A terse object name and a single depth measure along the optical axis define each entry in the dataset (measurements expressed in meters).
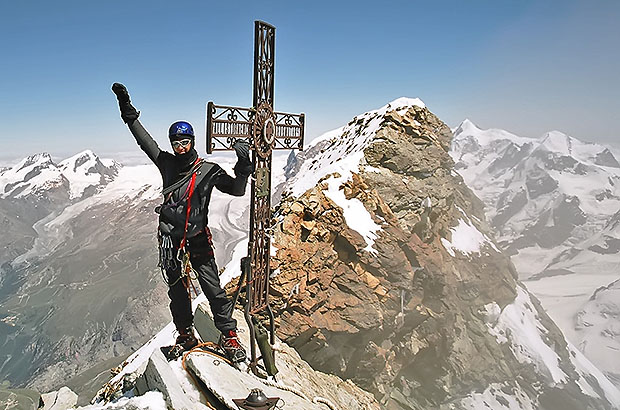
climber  4.94
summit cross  6.74
